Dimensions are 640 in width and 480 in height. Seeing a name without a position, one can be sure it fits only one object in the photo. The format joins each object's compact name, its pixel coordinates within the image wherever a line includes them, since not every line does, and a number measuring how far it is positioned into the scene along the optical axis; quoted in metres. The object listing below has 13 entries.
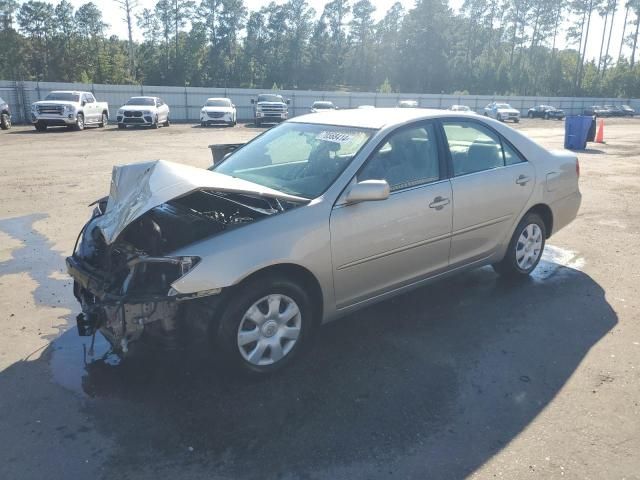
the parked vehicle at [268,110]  32.34
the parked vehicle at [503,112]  44.22
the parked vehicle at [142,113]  26.42
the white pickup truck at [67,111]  23.36
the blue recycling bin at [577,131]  18.64
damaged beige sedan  3.28
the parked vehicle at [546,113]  53.59
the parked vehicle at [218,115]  30.47
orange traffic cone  22.11
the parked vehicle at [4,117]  23.58
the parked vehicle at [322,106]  33.97
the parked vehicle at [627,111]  62.78
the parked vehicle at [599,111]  59.48
